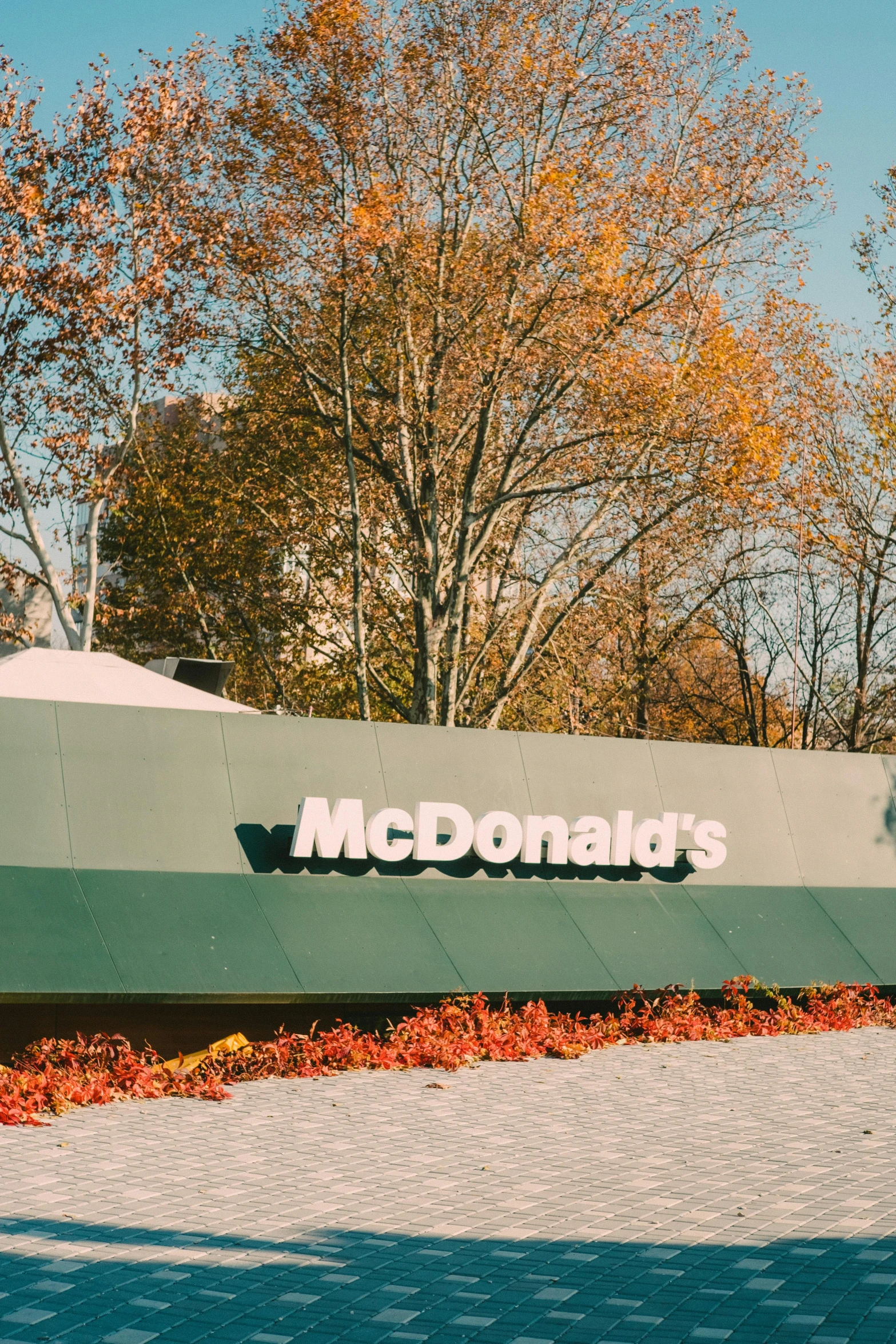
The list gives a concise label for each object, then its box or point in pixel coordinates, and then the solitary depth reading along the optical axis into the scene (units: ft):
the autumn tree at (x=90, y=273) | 64.75
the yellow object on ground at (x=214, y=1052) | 32.48
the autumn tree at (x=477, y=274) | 65.72
